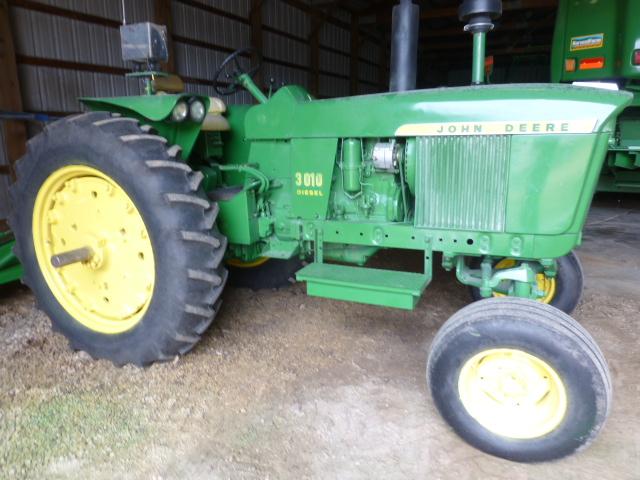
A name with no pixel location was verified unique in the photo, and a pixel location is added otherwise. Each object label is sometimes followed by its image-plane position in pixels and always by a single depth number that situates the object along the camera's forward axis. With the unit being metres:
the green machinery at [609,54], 5.89
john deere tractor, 1.91
